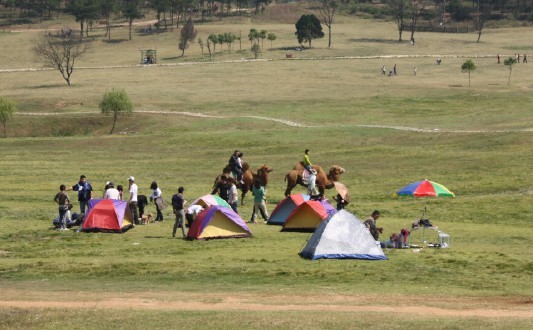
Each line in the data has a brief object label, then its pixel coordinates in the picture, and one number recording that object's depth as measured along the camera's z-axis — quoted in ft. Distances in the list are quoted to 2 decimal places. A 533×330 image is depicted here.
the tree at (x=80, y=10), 654.94
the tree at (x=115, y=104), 326.03
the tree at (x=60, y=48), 478.92
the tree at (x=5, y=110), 321.93
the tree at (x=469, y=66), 420.36
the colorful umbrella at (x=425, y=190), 145.18
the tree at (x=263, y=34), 592.60
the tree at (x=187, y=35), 590.55
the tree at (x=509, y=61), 432.25
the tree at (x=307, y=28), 603.26
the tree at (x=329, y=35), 611.96
